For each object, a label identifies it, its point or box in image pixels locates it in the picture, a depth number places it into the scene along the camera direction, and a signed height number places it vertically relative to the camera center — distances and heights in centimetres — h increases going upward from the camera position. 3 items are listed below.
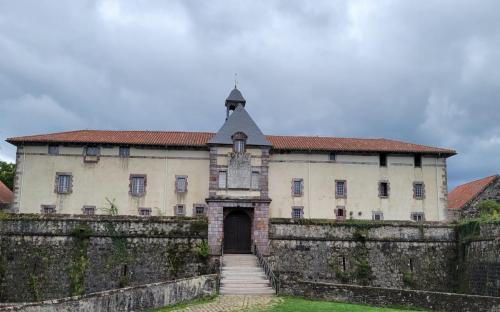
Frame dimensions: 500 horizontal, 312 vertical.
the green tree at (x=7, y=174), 4812 +470
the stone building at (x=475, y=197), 3894 +233
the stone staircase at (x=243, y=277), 2133 -232
